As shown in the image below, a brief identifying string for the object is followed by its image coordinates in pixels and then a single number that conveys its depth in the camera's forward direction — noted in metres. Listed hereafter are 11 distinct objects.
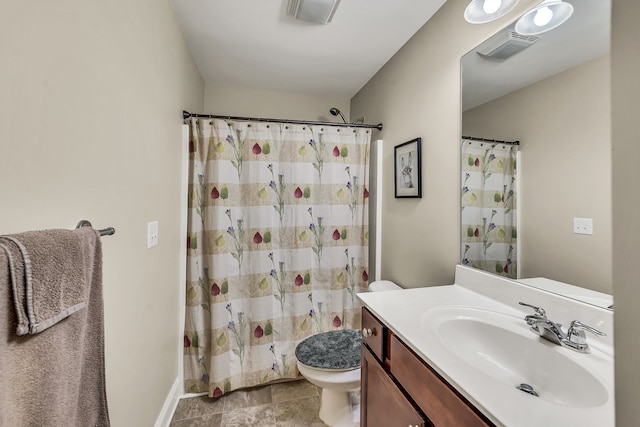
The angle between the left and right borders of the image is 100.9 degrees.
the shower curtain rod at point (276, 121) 1.72
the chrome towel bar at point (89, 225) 0.75
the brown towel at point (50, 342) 0.44
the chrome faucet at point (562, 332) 0.77
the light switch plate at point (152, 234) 1.22
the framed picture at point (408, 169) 1.59
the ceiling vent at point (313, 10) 1.38
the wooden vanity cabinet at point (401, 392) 0.65
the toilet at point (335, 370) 1.38
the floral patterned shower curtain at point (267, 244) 1.74
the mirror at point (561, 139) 0.82
